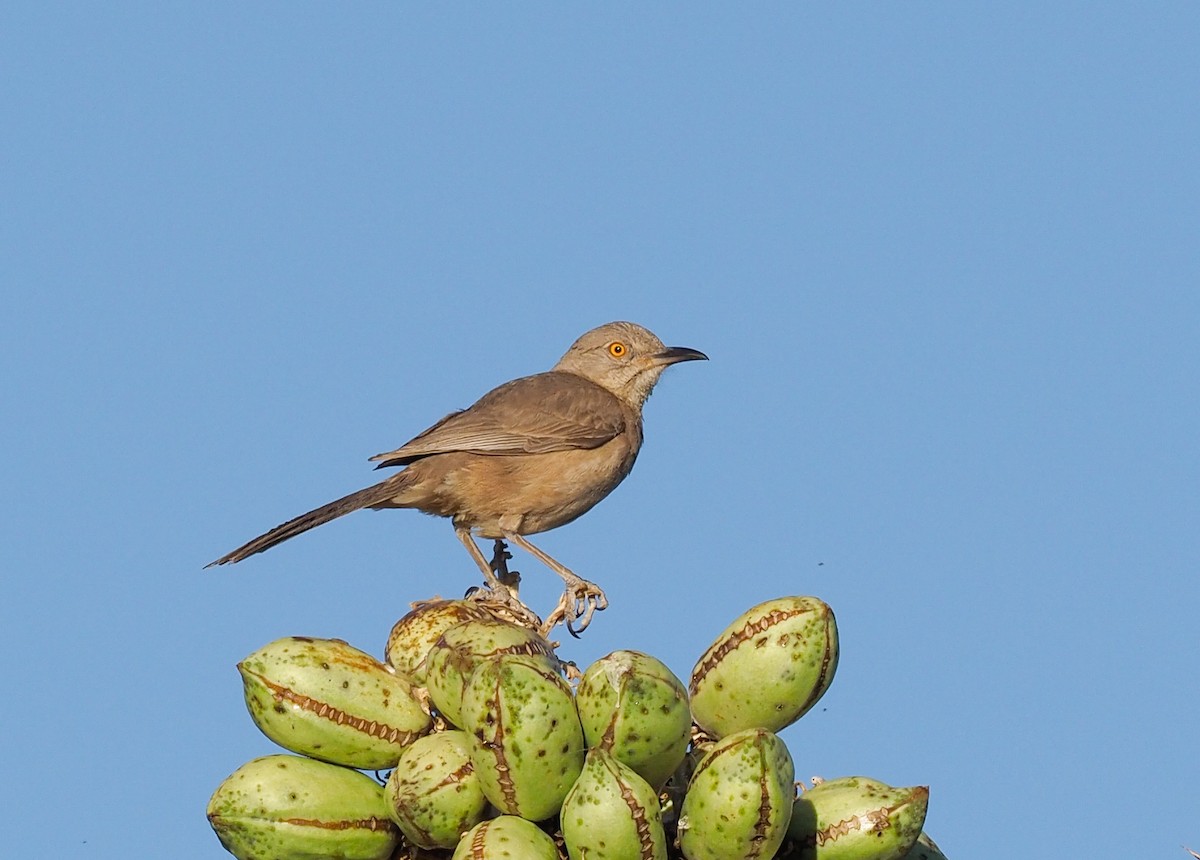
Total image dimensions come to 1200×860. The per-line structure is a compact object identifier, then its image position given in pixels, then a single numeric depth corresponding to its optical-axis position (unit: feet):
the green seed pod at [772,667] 26.08
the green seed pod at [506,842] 23.07
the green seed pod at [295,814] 25.39
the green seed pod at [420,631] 28.19
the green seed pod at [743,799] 23.44
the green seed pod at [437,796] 24.72
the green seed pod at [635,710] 24.00
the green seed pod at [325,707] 26.33
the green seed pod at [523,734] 23.63
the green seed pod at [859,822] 25.12
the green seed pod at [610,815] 22.77
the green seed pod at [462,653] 25.72
